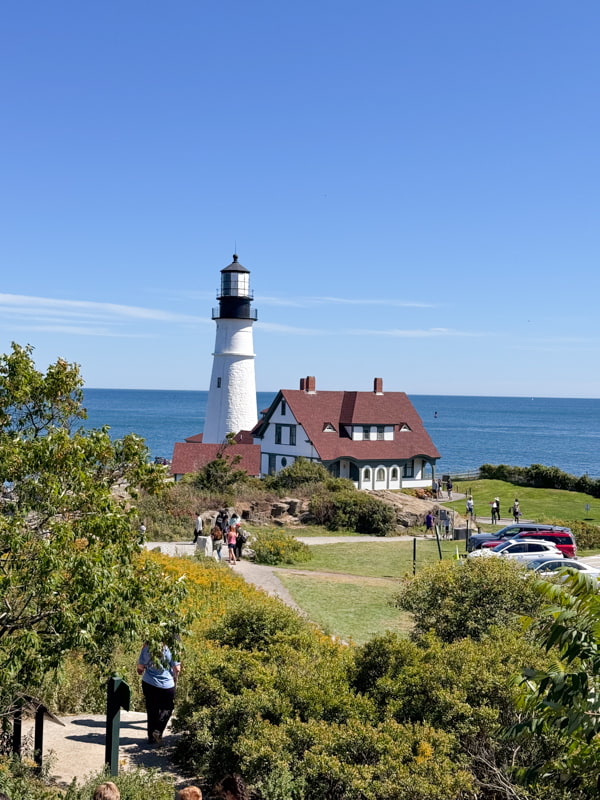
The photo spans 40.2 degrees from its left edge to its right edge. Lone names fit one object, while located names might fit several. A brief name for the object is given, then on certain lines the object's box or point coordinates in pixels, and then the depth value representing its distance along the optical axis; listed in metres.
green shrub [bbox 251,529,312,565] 31.52
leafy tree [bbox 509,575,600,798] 6.09
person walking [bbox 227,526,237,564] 29.94
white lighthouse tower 60.72
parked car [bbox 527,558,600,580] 25.43
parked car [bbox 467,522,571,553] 33.53
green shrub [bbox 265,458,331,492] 46.25
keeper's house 56.66
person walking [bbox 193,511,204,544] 33.19
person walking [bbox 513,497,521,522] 43.78
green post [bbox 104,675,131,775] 9.94
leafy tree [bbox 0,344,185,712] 8.70
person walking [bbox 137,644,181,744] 11.57
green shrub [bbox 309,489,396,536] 40.50
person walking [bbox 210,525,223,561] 30.41
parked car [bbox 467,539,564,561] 29.81
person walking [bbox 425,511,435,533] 40.88
